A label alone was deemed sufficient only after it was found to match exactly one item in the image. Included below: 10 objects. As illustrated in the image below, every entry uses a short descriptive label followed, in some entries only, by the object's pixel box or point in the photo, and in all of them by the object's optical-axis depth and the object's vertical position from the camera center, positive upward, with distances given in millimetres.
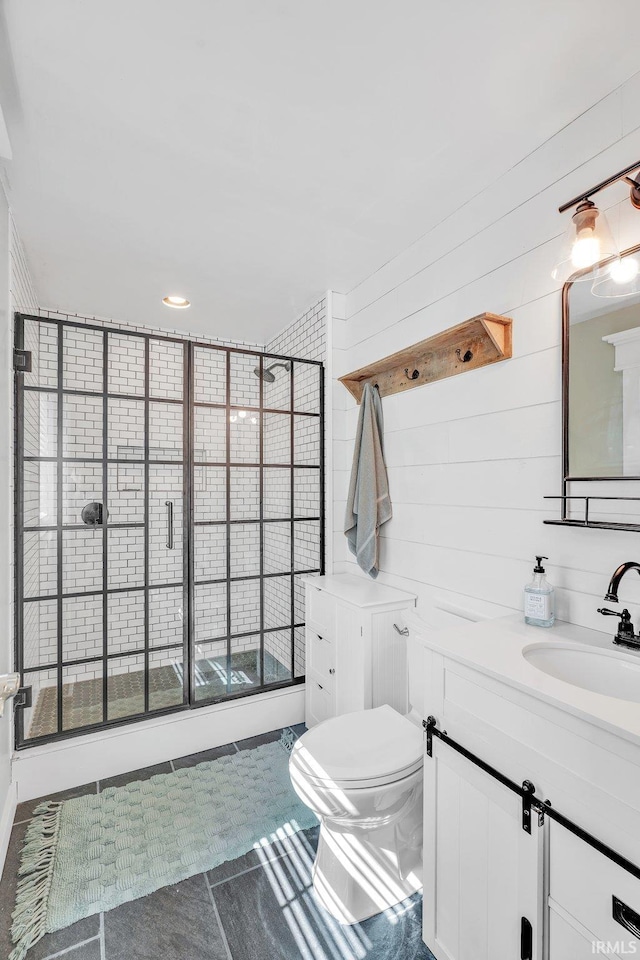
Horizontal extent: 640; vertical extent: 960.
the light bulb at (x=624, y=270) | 1276 +601
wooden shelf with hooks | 1654 +539
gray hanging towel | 2307 -19
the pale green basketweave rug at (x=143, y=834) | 1482 -1358
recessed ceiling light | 2883 +1137
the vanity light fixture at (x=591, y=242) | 1235 +672
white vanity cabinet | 833 -719
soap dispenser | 1397 -370
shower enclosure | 2119 -214
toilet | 1380 -1031
